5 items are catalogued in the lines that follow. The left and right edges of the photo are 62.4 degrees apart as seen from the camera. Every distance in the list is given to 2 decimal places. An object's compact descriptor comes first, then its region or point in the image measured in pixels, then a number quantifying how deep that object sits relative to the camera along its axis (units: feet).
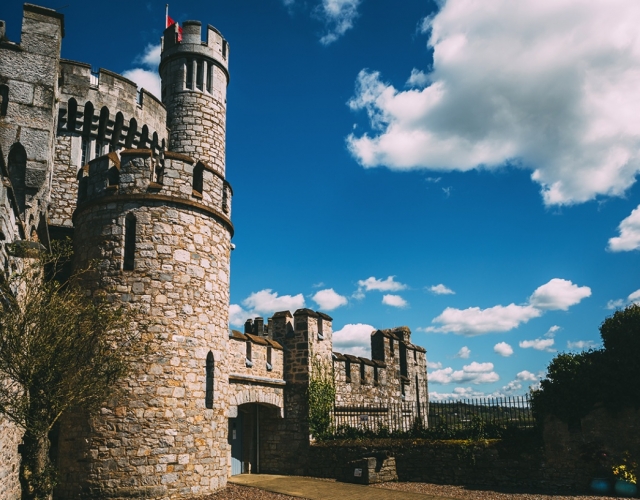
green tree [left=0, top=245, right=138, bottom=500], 22.91
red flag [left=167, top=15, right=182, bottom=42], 51.34
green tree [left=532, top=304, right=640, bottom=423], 37.09
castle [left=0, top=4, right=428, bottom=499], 28.91
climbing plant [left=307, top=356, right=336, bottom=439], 48.75
